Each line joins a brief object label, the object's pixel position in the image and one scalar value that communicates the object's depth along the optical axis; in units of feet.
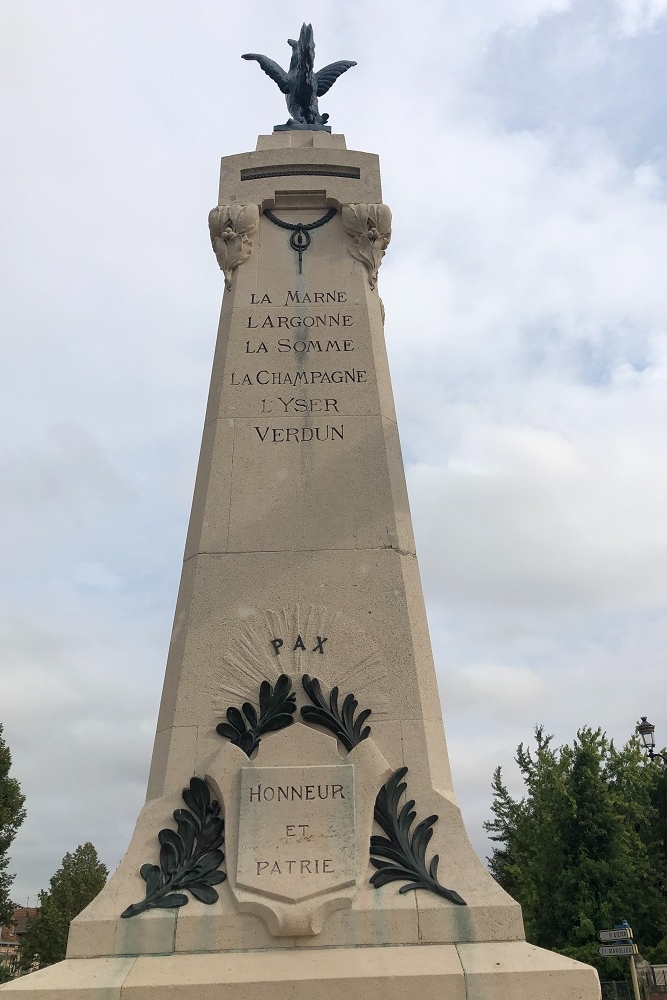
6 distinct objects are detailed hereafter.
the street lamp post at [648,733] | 53.72
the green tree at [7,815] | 95.91
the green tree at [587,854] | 80.07
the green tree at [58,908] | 117.80
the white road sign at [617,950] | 42.86
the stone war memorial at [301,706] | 19.98
